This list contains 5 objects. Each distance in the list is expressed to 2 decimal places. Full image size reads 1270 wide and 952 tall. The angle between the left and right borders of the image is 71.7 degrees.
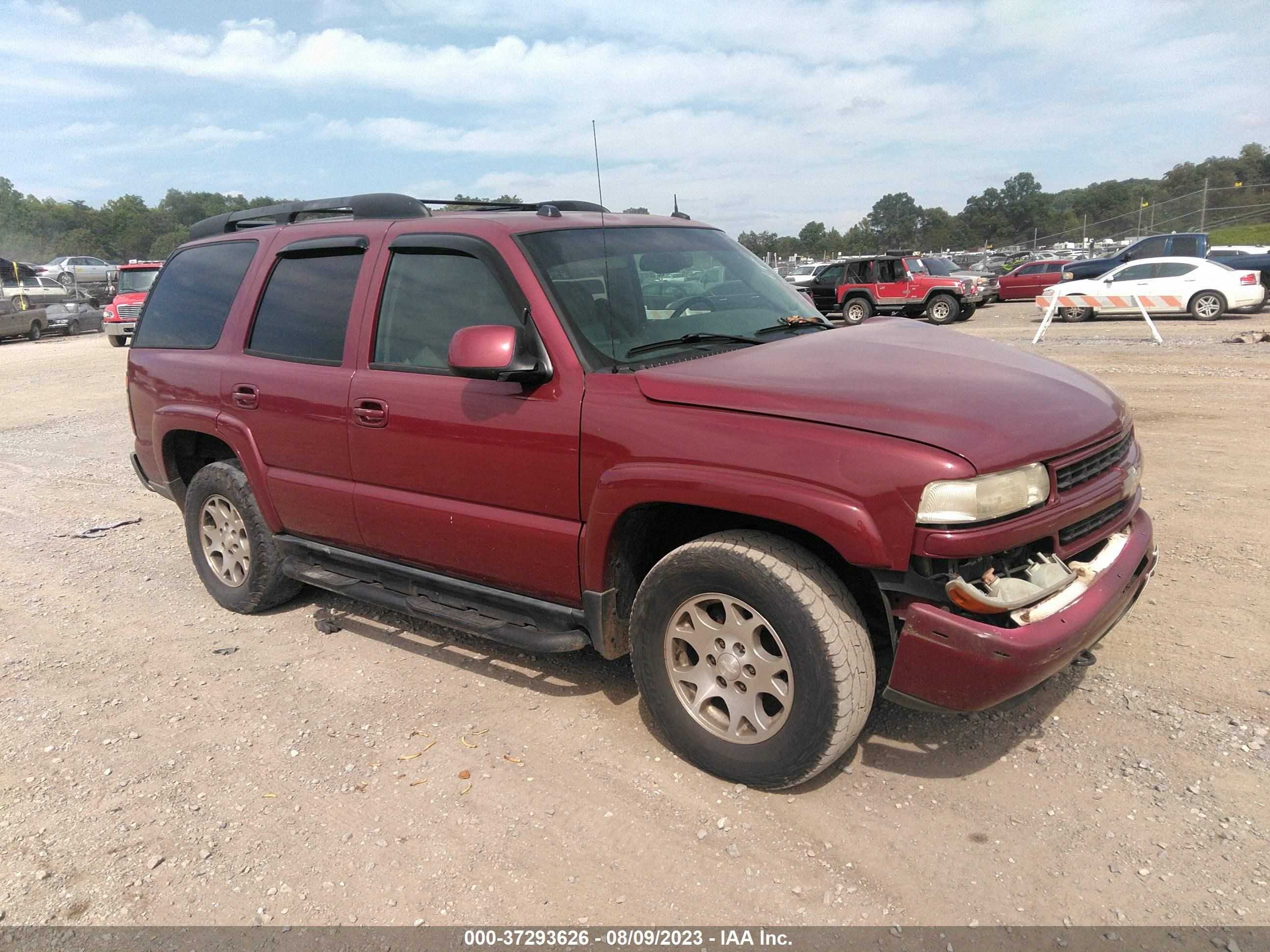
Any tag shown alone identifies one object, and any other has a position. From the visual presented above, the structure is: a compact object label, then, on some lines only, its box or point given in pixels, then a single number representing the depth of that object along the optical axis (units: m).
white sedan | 17.16
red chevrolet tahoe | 2.64
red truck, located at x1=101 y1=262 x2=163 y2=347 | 21.33
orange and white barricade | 15.15
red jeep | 21.09
